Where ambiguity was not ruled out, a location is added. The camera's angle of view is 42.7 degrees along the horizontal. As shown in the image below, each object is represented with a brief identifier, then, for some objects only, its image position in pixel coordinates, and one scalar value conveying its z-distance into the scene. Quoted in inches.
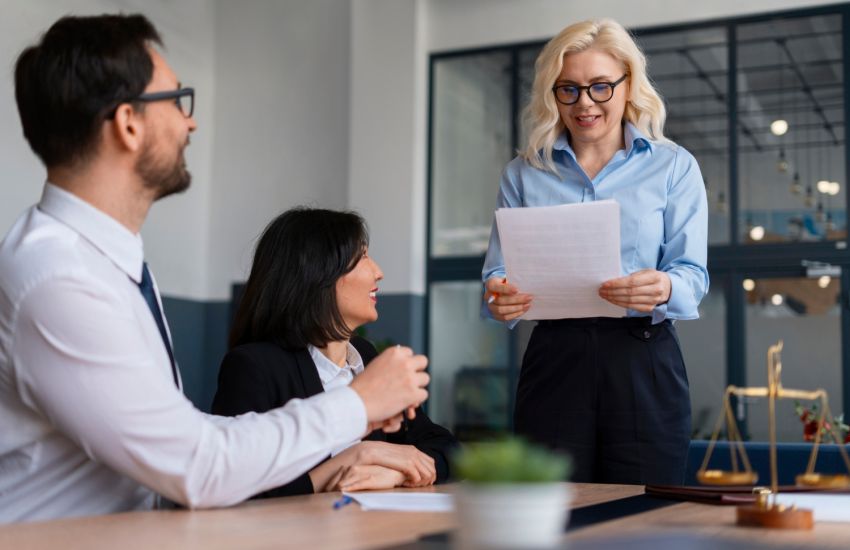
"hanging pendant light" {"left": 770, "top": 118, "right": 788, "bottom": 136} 322.0
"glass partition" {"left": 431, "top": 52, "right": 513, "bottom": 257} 350.0
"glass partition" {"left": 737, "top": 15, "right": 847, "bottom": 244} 313.0
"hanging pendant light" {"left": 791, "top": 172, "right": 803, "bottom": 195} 315.9
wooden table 49.6
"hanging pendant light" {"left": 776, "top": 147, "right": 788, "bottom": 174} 320.5
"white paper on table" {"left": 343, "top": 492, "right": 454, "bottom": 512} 63.6
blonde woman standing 96.2
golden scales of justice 56.0
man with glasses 56.5
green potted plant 38.5
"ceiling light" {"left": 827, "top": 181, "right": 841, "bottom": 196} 311.4
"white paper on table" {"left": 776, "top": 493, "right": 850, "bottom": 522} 60.7
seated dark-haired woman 88.4
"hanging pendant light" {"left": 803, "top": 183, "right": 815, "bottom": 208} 314.2
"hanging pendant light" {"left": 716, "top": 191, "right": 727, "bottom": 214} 325.1
